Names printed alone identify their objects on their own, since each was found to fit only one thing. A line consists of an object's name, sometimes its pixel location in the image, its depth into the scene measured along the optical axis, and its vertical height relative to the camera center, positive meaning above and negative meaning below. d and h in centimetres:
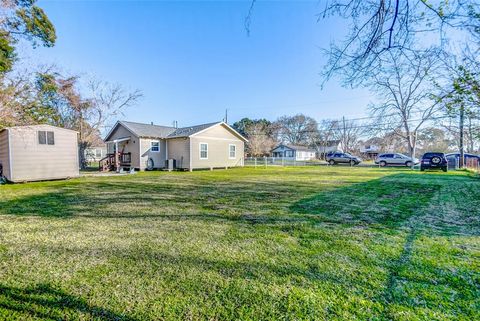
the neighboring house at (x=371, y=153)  4169 +89
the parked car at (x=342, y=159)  2616 -12
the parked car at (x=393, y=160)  2368 -29
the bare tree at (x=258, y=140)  3891 +343
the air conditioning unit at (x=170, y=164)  1617 -25
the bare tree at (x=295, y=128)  4837 +690
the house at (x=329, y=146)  4734 +272
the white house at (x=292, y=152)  4394 +145
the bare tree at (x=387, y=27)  279 +173
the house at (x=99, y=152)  3902 +177
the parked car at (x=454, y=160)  1941 -33
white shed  913 +42
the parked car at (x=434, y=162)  1573 -39
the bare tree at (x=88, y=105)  1773 +491
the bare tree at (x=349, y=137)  4069 +435
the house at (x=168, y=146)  1587 +108
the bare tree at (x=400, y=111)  1942 +427
